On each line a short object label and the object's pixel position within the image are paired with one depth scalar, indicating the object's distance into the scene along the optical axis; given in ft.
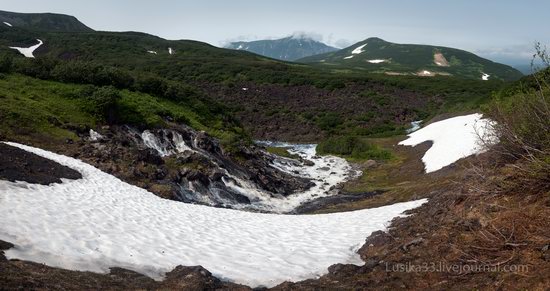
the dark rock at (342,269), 29.75
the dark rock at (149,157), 70.49
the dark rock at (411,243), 31.36
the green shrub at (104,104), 85.51
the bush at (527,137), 27.66
